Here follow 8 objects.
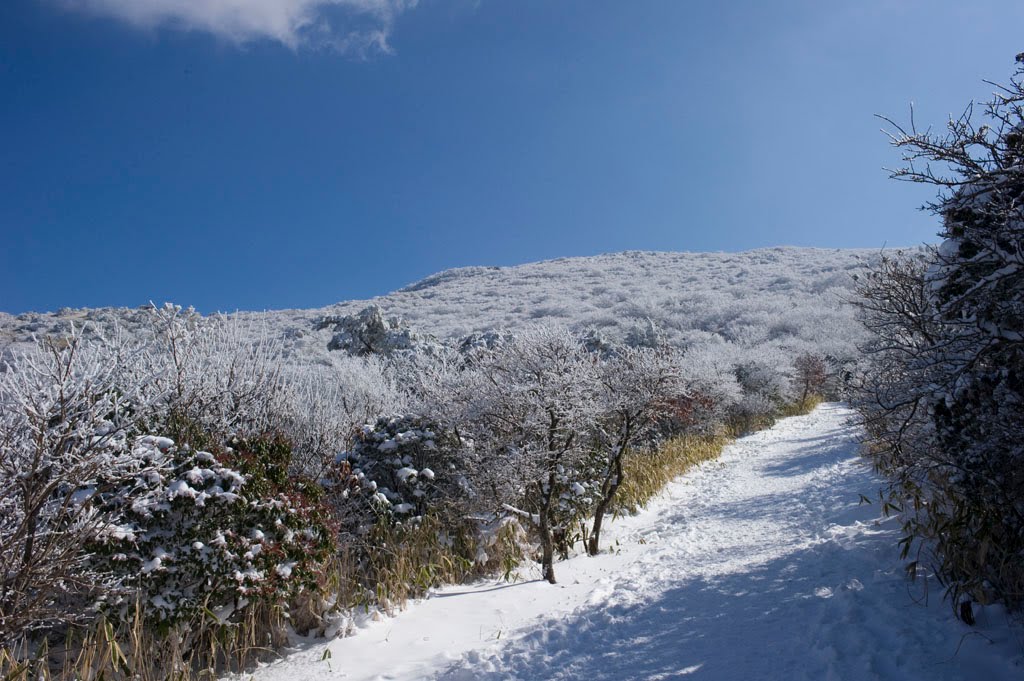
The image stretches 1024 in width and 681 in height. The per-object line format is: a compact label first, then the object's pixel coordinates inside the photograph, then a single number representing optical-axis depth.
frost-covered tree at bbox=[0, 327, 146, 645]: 3.01
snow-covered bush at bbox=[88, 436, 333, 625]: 3.66
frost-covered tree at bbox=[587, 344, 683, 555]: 6.79
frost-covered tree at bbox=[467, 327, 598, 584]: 5.68
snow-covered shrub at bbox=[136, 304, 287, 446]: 5.69
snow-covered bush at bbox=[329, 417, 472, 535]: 6.04
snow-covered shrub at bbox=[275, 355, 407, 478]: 7.48
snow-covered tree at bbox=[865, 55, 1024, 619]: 2.71
